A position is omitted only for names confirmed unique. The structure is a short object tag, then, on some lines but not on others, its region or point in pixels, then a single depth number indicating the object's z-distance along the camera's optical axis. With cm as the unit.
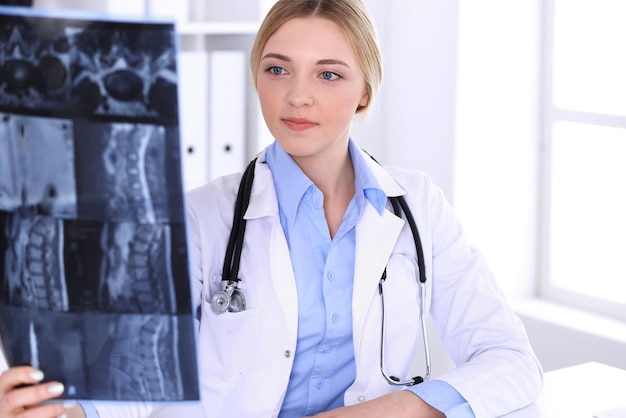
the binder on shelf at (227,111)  247
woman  140
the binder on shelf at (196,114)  242
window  257
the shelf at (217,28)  243
